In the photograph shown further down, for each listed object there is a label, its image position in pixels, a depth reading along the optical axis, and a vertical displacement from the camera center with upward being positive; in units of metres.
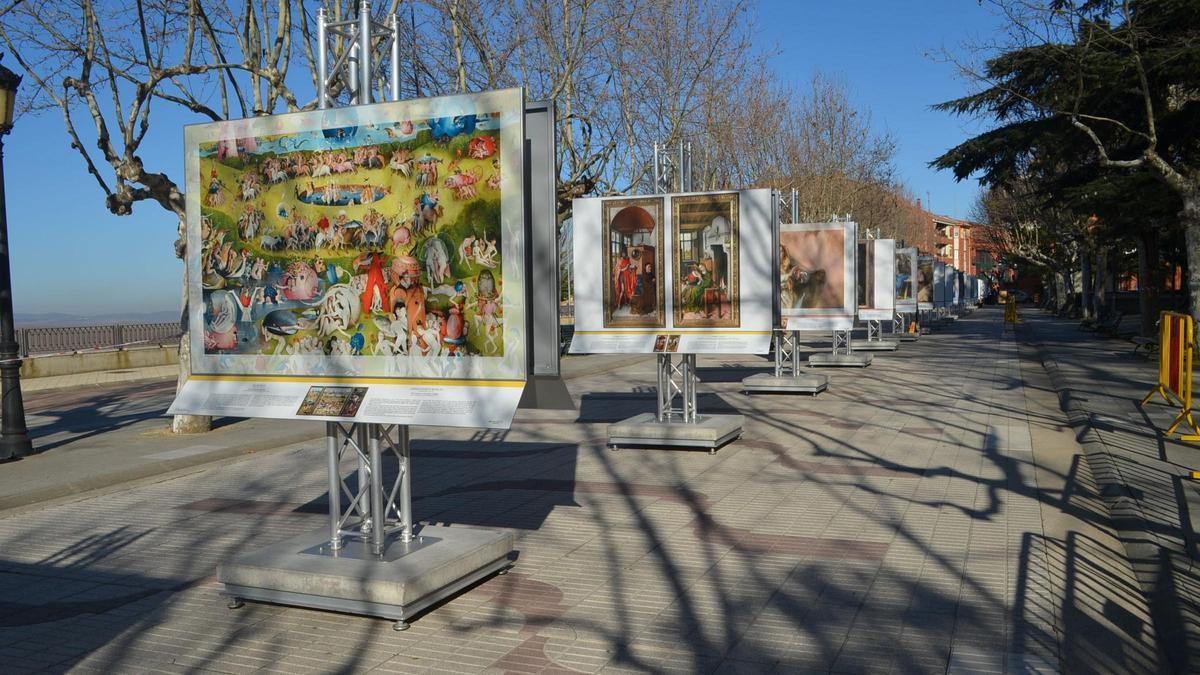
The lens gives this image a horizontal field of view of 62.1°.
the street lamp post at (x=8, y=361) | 12.01 -0.63
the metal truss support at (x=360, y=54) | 6.30 +1.61
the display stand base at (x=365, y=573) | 5.62 -1.58
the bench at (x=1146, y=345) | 23.61 -1.42
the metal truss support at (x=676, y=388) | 12.45 -1.17
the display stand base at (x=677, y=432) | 11.70 -1.63
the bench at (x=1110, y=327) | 34.74 -1.39
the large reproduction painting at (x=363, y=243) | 5.60 +0.35
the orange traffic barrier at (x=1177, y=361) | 11.78 -0.93
